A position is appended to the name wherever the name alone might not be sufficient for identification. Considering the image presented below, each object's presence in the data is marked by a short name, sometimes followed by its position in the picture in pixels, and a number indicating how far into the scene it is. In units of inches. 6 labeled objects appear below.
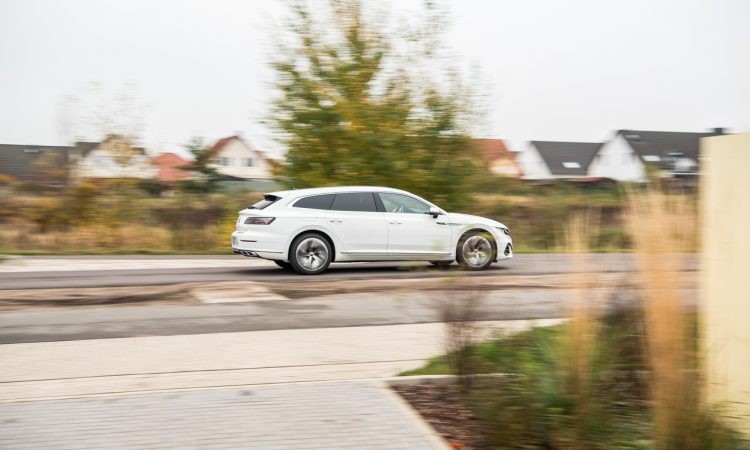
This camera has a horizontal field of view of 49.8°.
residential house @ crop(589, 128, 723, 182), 2684.5
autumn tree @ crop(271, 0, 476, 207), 916.6
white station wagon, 565.3
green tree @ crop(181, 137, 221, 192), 1013.2
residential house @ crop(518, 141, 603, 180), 3002.0
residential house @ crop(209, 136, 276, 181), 3275.1
